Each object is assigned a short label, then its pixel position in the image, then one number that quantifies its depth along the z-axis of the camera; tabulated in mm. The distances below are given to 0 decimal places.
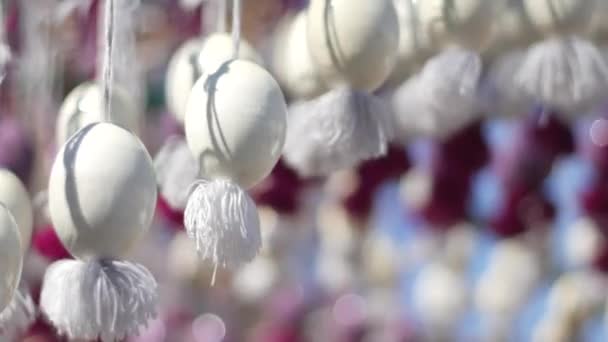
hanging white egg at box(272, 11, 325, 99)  1055
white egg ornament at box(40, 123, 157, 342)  868
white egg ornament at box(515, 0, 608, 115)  1029
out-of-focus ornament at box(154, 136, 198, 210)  1035
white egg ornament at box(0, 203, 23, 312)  874
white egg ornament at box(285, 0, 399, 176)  959
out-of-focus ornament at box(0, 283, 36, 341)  958
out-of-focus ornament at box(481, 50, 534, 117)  1146
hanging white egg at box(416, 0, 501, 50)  1021
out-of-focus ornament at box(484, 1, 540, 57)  1079
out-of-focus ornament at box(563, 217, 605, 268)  1469
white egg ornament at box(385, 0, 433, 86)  1070
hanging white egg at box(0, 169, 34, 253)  963
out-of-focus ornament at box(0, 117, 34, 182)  1217
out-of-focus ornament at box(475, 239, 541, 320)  1497
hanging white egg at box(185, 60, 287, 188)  895
